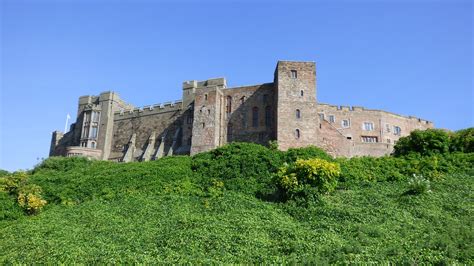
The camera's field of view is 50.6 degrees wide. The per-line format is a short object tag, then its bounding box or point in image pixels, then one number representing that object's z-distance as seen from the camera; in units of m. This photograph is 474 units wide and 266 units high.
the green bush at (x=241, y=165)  25.56
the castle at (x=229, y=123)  40.72
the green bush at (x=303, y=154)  27.41
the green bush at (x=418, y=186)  22.38
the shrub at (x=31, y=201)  24.75
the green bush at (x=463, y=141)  29.19
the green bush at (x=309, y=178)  22.42
